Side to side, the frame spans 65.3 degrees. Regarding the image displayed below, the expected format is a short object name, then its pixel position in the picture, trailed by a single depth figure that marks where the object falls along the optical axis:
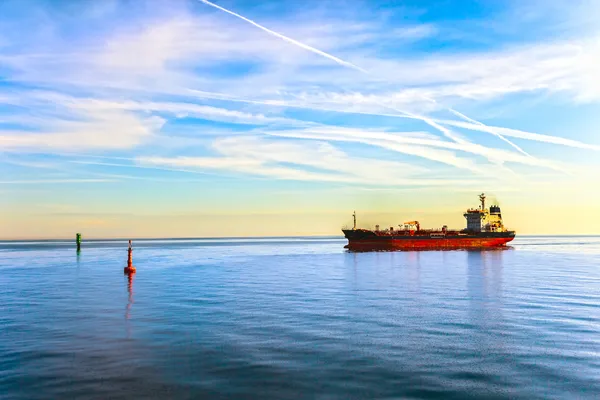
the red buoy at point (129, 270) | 52.76
